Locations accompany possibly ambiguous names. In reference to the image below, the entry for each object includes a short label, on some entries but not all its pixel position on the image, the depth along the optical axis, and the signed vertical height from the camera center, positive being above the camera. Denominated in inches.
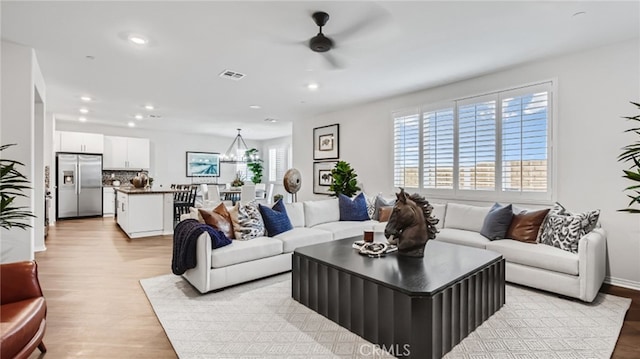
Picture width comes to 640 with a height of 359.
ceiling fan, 104.7 +55.8
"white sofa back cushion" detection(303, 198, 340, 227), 184.9 -21.2
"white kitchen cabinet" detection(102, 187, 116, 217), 330.3 -26.5
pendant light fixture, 434.0 +32.0
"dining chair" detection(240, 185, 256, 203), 228.1 -10.6
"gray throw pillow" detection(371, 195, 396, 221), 197.5 -16.7
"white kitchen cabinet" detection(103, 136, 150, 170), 334.0 +27.7
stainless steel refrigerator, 300.0 -7.9
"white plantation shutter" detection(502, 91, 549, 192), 151.5 +18.8
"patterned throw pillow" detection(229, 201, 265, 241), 142.2 -20.9
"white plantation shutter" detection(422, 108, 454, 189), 188.4 +19.1
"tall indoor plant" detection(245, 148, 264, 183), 430.3 +15.7
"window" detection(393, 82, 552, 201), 153.4 +18.9
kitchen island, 225.8 -26.7
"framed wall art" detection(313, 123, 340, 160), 262.7 +32.1
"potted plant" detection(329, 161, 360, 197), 227.5 -2.0
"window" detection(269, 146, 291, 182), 425.4 +23.6
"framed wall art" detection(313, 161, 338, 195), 270.2 +1.1
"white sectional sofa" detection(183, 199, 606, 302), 111.8 -32.3
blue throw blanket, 121.6 -26.5
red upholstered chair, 62.1 -30.4
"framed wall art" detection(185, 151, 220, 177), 400.5 +18.8
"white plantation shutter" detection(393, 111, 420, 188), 205.5 +19.8
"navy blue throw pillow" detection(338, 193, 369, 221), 196.7 -19.9
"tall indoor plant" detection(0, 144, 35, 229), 93.4 -6.3
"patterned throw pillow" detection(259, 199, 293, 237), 152.6 -21.3
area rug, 82.5 -46.4
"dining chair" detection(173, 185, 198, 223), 266.6 -20.8
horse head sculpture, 104.0 -16.2
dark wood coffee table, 76.0 -33.0
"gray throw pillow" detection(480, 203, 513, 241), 141.2 -20.6
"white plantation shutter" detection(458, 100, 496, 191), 169.6 +19.1
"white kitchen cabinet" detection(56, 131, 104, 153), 307.9 +36.5
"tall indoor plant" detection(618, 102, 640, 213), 85.4 +0.9
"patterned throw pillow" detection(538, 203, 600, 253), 120.0 -19.8
